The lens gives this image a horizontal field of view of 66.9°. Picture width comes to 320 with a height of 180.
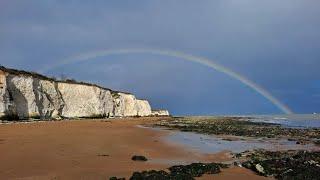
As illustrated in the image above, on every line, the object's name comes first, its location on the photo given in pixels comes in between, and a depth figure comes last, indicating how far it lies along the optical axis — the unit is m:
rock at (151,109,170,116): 82.99
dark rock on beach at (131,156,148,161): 9.15
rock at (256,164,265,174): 8.05
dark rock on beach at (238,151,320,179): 7.65
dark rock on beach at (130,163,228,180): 7.00
